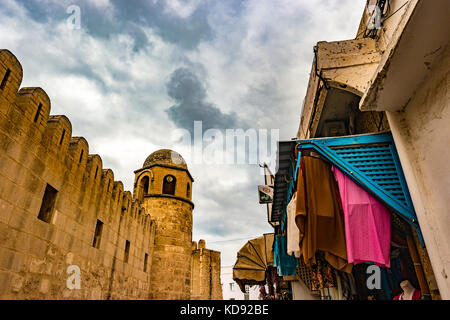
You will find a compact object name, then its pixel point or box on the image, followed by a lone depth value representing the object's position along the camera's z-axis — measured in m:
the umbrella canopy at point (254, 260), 9.85
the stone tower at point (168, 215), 12.94
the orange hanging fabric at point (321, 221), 3.01
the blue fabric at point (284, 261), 6.56
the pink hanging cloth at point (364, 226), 2.79
